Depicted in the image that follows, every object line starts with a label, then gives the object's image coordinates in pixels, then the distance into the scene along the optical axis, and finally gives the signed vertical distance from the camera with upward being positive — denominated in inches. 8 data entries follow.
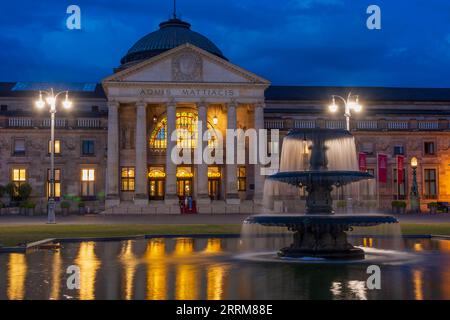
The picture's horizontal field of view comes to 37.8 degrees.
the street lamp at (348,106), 1830.1 +236.0
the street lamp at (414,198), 2709.2 -38.5
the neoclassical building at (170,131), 2689.5 +250.8
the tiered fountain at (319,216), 792.3 -32.5
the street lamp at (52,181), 1787.6 +29.5
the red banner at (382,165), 2561.5 +94.7
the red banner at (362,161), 2393.9 +103.1
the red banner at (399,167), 2596.0 +86.6
